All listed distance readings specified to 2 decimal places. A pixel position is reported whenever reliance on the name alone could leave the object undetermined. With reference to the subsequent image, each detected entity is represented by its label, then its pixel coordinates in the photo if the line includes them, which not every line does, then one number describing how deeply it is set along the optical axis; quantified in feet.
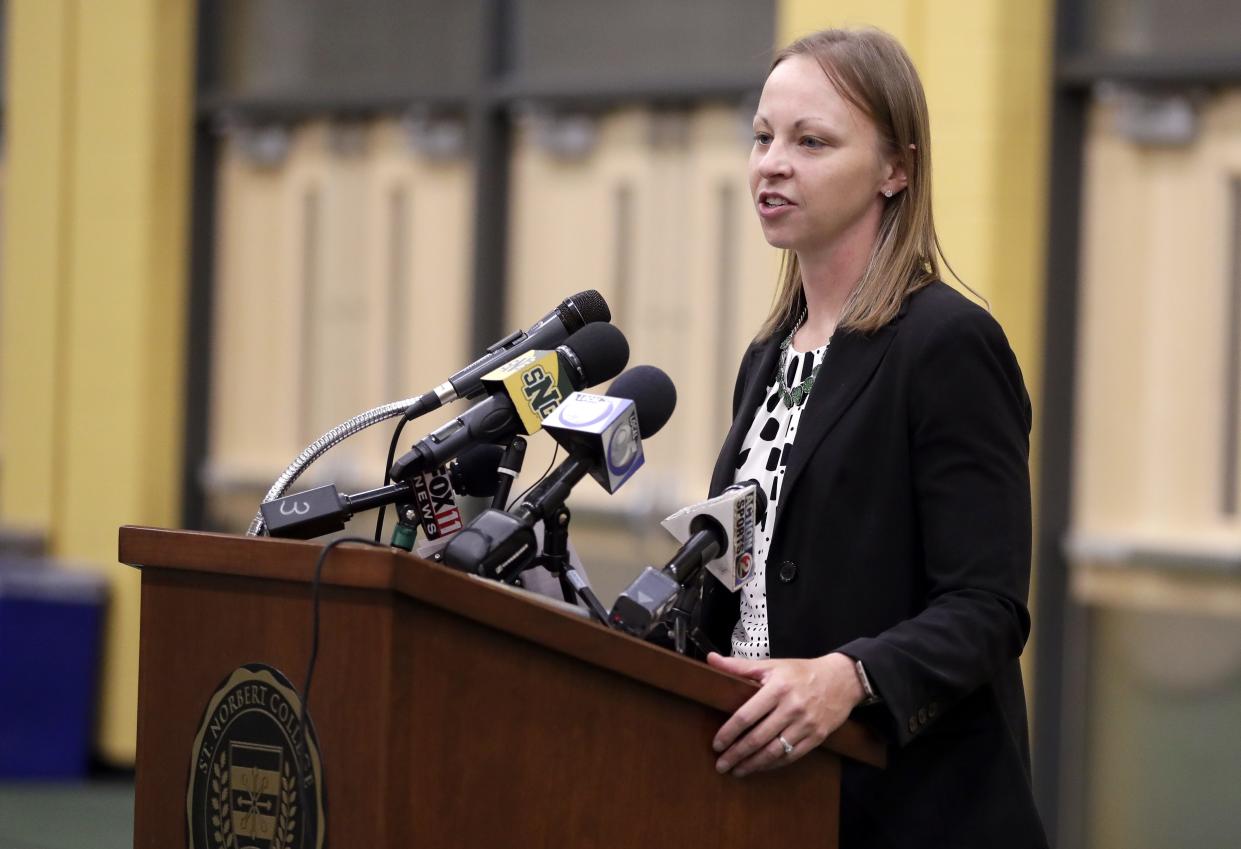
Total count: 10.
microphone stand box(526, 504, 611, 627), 20.86
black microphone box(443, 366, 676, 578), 20.53
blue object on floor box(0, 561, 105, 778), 46.21
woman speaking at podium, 20.97
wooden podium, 20.08
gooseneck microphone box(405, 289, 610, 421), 20.94
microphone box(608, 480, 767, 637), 20.71
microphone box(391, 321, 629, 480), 20.76
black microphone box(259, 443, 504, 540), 20.86
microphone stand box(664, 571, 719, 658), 21.11
